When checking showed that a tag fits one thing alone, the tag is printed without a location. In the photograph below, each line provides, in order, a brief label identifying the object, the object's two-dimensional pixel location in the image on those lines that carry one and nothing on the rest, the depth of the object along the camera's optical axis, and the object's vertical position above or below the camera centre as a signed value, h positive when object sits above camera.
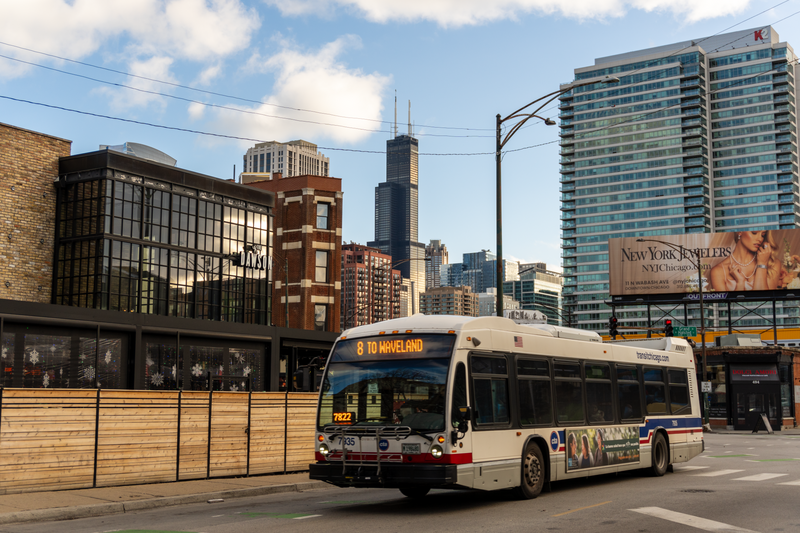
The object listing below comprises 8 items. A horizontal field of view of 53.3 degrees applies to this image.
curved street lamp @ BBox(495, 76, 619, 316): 21.39 +5.97
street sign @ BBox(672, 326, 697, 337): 40.91 +1.27
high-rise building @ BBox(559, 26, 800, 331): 180.00 +50.02
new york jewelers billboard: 61.72 +7.39
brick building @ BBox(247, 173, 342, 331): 53.94 +6.83
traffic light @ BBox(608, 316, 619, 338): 34.84 +1.28
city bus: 12.00 -0.87
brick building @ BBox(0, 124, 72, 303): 32.69 +5.87
